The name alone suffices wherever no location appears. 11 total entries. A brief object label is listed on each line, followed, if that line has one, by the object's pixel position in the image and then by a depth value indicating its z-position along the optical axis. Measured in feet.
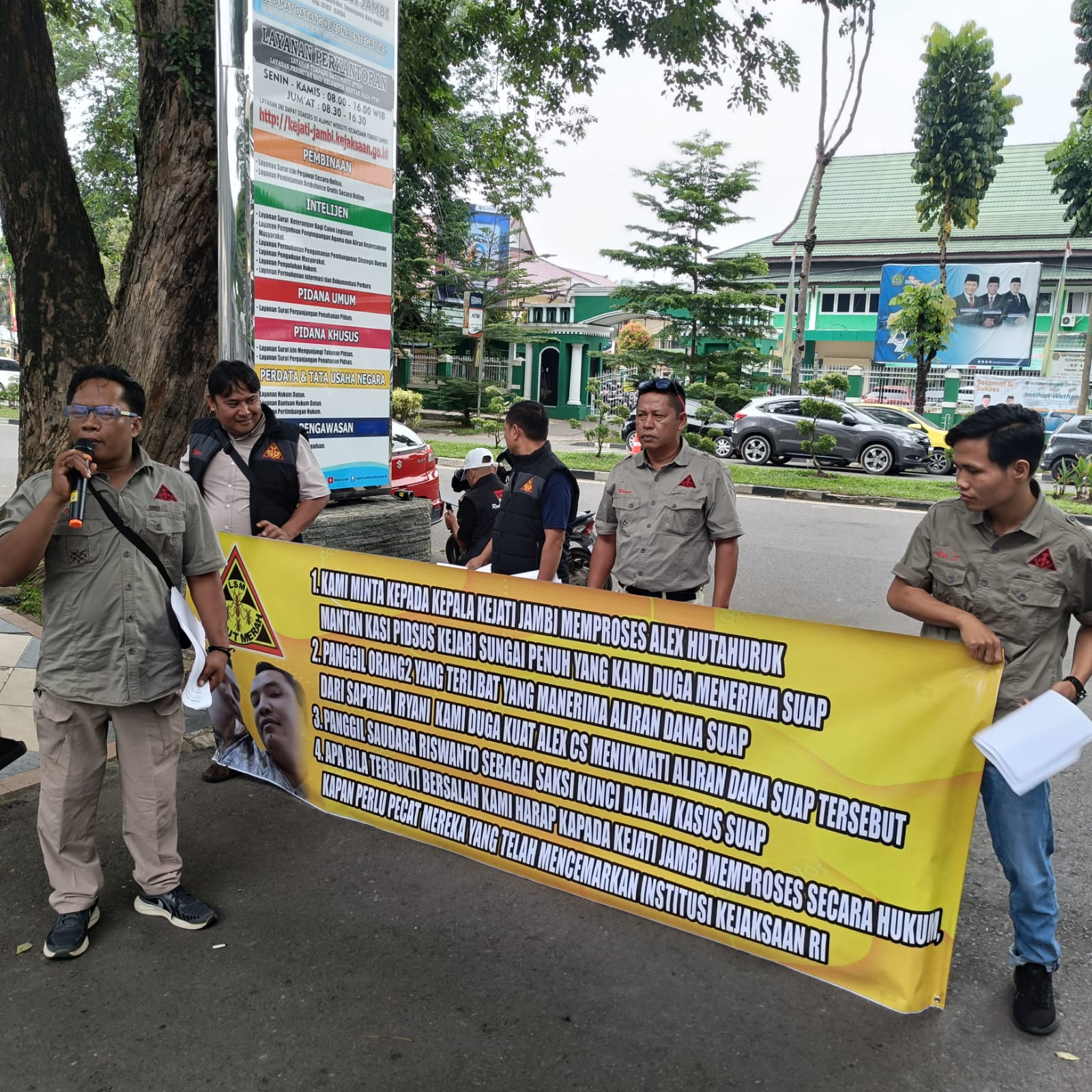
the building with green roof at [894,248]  117.60
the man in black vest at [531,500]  14.06
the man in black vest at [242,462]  13.46
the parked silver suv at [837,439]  60.59
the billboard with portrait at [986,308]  114.62
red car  32.68
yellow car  62.90
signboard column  16.19
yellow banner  8.16
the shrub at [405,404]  76.48
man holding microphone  9.29
